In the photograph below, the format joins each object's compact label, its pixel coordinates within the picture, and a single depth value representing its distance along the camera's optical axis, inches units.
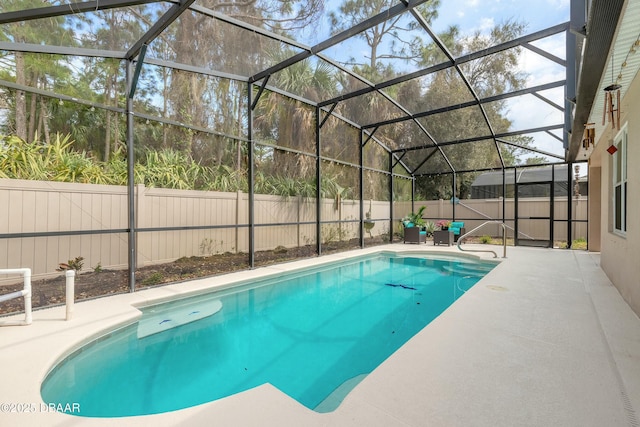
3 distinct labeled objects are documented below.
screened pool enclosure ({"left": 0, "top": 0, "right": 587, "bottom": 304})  158.9
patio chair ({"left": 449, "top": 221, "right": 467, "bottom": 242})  430.9
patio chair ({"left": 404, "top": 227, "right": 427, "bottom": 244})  429.1
